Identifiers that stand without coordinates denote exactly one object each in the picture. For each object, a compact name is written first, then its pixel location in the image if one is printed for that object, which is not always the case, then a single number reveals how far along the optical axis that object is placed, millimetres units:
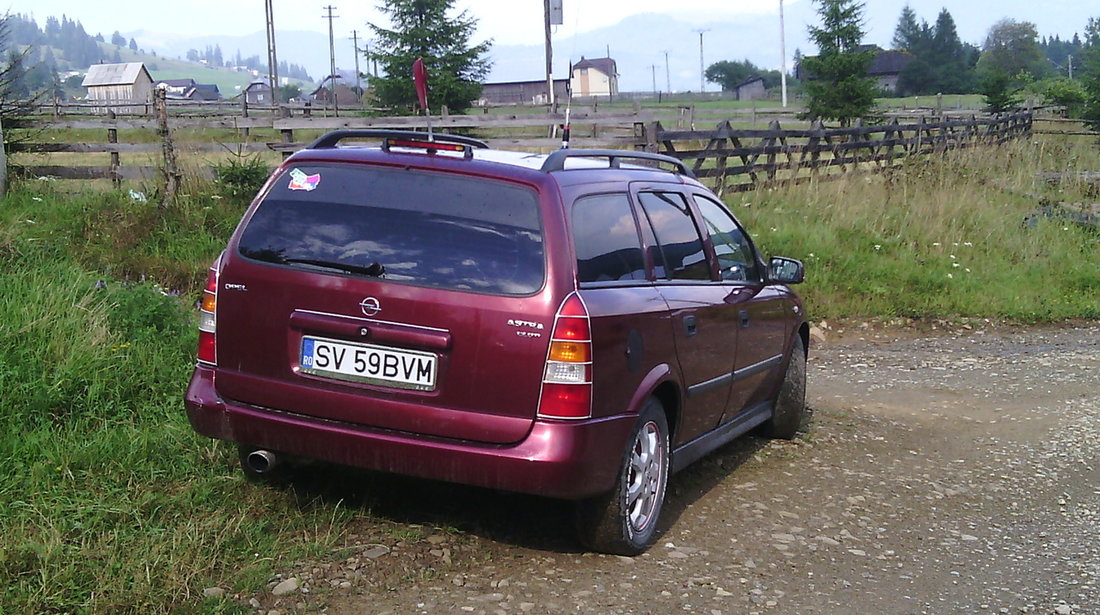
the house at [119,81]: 127938
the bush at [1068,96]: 44438
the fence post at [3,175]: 12729
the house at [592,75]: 141750
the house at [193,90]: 146825
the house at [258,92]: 155375
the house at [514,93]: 123188
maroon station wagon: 4391
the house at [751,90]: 126869
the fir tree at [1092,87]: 35000
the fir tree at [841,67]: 43000
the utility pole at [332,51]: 80606
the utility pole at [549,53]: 35359
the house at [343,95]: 105769
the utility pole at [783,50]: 70750
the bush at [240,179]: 12773
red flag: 5836
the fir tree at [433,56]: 36188
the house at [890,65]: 119562
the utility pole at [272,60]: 53094
